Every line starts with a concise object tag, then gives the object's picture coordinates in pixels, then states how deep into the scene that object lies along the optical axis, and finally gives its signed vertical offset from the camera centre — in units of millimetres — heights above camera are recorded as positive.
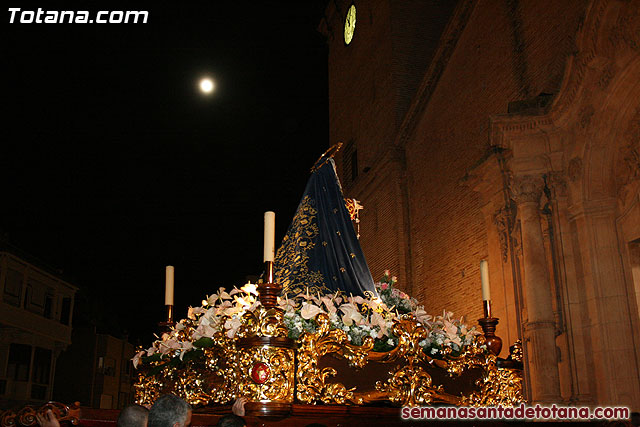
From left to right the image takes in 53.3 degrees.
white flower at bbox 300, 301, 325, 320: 4094 +547
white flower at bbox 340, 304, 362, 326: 4223 +537
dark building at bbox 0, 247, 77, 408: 25844 +3055
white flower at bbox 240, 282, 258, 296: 4414 +739
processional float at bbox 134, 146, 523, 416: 3842 +324
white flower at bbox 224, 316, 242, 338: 4004 +453
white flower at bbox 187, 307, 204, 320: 4742 +631
